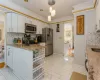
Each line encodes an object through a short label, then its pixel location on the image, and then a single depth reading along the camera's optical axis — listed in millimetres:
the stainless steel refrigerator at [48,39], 4355
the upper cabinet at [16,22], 2746
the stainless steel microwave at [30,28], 3299
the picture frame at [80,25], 2961
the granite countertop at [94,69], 512
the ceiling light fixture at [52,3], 2018
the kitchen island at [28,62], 1646
